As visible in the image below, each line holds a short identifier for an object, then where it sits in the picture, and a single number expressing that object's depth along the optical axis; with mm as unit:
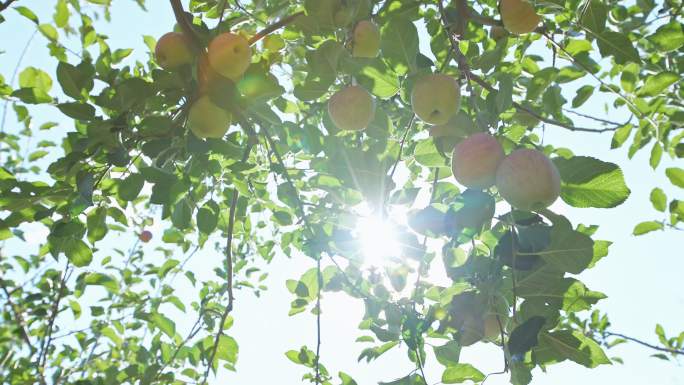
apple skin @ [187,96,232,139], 1670
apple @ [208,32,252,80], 1680
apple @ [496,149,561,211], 1283
